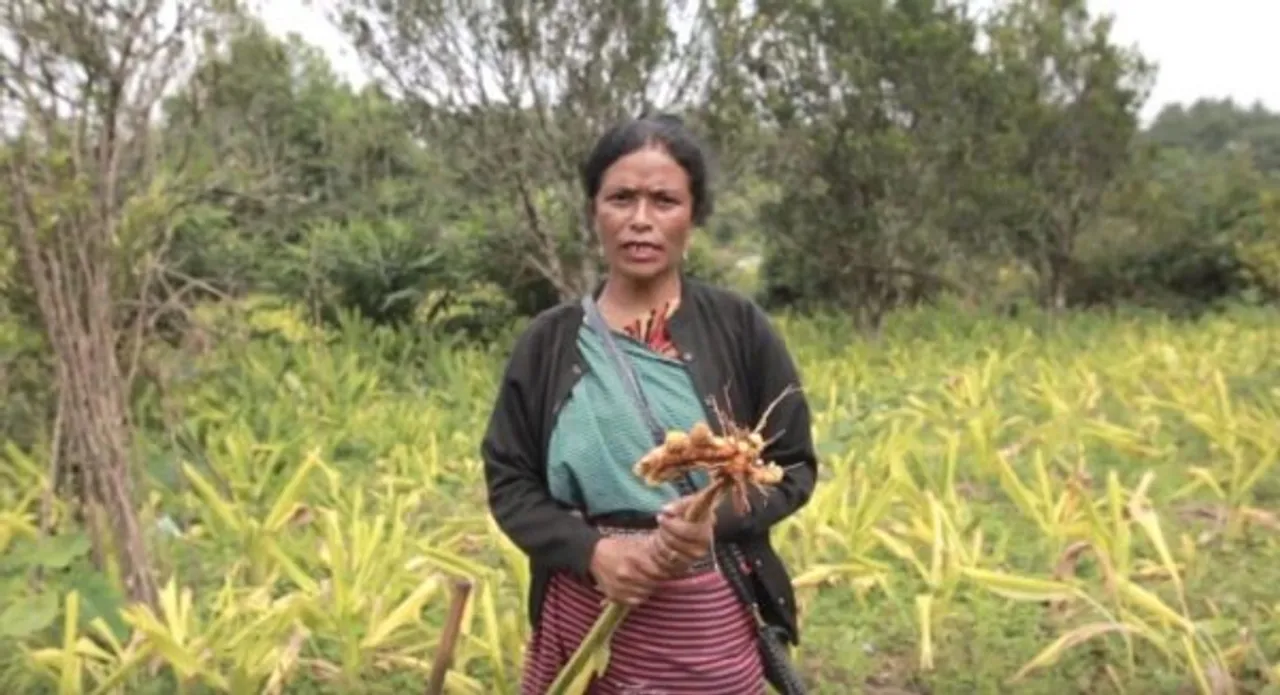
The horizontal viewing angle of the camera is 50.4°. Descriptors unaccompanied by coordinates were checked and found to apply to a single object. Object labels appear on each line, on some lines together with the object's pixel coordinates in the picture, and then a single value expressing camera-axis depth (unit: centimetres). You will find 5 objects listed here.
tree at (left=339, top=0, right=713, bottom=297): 835
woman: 155
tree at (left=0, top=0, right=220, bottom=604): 301
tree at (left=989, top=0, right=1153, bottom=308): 1266
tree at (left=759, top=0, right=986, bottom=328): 1008
